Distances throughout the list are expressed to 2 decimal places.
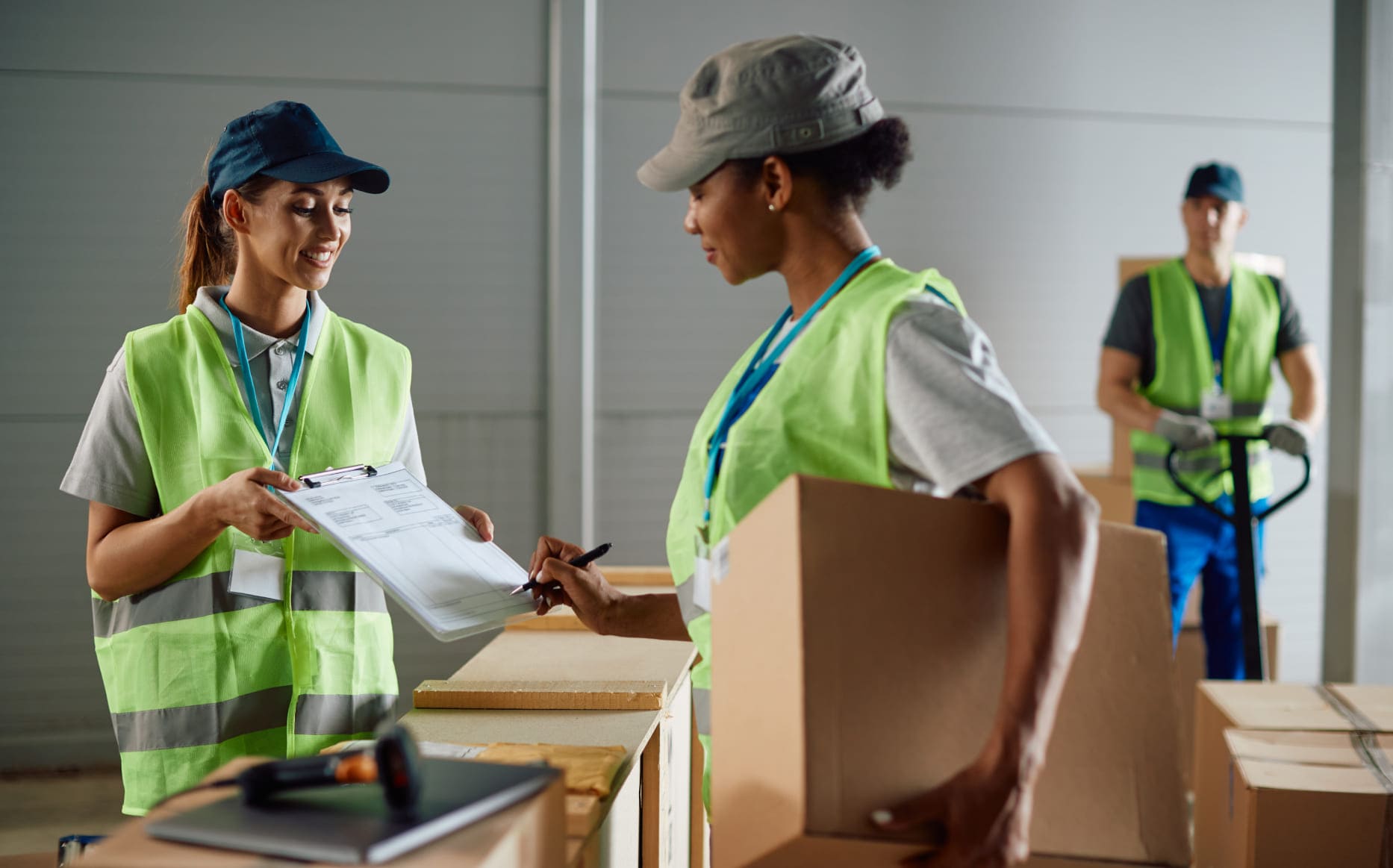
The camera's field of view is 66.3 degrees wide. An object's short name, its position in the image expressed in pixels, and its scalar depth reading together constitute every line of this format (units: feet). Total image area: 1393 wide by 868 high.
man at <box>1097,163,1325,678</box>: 11.03
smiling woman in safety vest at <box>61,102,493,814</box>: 5.11
